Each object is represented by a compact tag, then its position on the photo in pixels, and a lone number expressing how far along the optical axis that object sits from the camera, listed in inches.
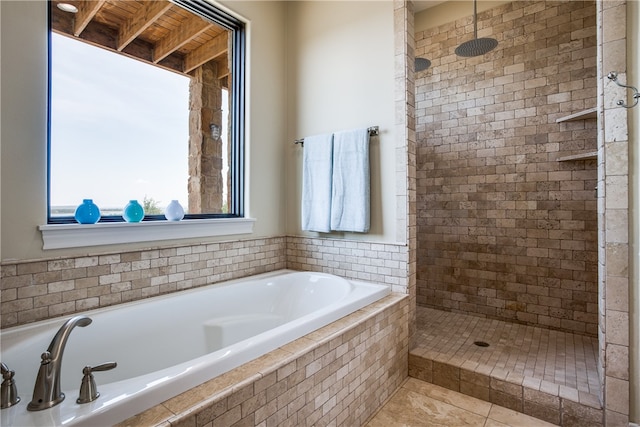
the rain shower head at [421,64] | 112.0
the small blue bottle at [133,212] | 75.0
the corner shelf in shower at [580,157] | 89.1
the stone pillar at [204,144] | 97.3
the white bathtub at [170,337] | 36.6
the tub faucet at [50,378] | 35.3
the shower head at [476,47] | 95.1
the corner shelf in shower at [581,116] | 85.2
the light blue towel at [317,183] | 101.0
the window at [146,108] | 71.0
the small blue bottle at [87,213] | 68.1
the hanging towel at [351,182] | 93.8
